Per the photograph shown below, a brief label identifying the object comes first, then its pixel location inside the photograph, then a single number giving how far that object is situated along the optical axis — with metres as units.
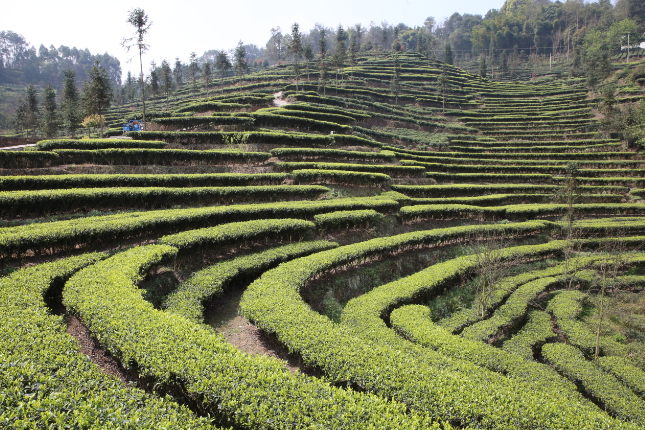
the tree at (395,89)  66.75
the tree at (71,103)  42.84
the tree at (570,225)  21.48
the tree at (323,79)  62.40
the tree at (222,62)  81.44
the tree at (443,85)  66.69
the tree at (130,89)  90.99
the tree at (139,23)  36.16
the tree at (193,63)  86.05
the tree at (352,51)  83.48
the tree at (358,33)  119.89
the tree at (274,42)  128.51
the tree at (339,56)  70.75
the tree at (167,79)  73.44
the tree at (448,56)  96.19
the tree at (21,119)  54.63
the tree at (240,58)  71.69
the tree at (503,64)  101.32
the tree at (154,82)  70.66
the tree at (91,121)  47.59
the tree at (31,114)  53.41
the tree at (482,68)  92.91
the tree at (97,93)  38.88
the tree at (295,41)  64.20
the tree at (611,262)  17.92
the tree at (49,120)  48.20
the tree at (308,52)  80.31
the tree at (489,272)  16.88
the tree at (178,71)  100.09
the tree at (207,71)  68.81
